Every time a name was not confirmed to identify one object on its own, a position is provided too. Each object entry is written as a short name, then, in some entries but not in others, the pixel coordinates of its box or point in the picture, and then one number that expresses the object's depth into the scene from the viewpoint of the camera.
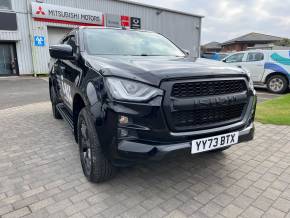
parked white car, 9.04
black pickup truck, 2.04
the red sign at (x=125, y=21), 18.64
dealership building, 14.53
